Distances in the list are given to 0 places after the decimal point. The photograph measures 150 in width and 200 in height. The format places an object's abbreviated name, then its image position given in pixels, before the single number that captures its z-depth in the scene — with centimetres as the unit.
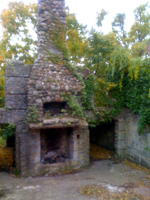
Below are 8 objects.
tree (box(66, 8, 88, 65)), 1145
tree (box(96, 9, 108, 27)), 1300
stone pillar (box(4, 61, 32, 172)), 730
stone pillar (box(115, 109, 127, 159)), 926
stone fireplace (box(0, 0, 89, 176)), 721
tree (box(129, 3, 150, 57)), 1444
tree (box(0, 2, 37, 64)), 1145
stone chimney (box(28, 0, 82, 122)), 724
